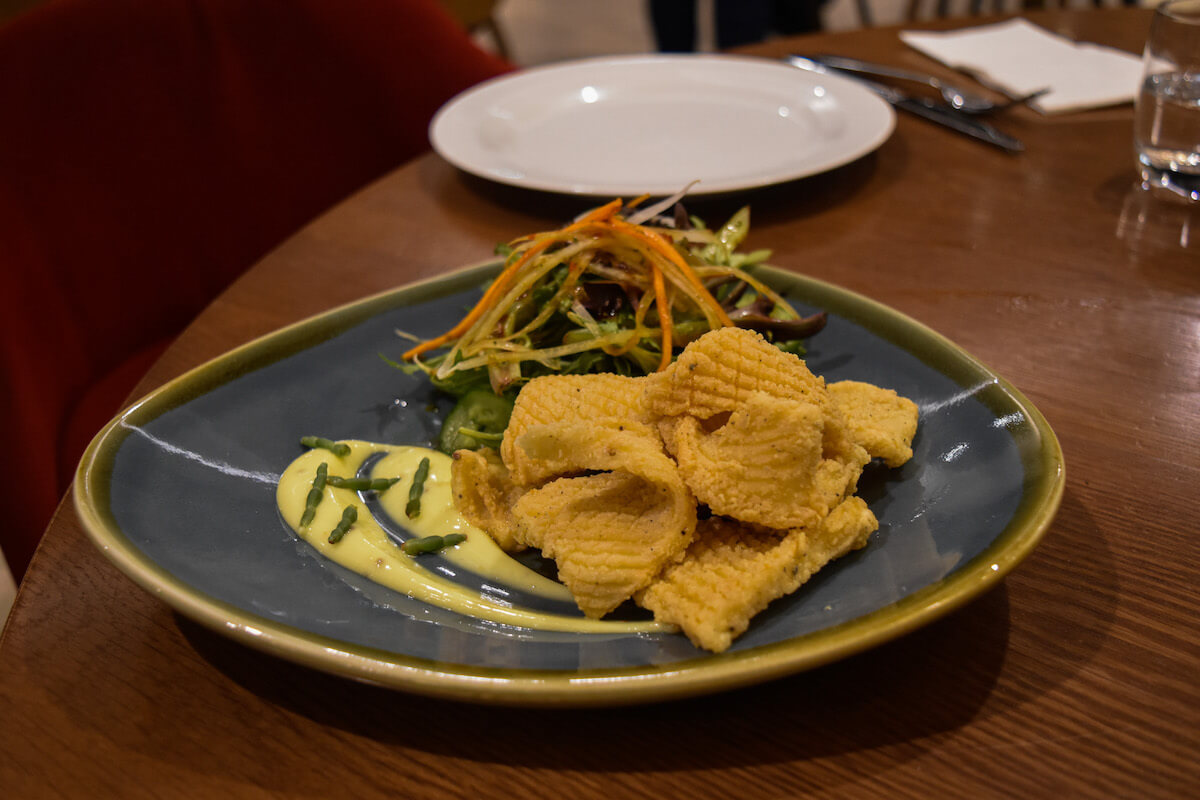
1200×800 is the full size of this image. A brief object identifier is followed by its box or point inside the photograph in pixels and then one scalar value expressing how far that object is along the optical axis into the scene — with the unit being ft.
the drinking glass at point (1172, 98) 2.15
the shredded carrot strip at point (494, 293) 1.92
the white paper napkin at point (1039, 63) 2.55
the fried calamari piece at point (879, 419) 1.60
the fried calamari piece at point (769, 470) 1.42
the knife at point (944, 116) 2.42
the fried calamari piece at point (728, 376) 1.56
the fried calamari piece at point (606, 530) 1.39
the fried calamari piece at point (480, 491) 1.69
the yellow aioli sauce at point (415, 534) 1.44
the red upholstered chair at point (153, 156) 2.24
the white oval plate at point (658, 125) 2.28
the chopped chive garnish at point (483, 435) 1.83
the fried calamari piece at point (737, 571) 1.28
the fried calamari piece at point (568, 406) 1.67
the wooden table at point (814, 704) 1.19
